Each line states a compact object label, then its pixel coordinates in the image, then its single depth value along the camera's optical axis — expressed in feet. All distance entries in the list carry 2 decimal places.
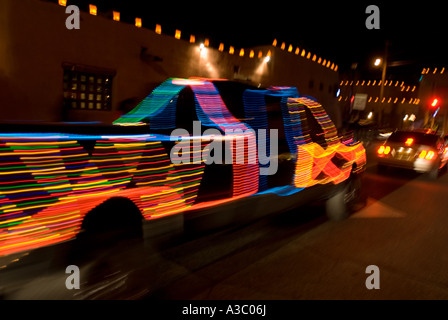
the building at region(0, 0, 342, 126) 30.32
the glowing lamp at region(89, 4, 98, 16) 34.22
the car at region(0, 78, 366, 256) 7.77
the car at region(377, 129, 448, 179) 30.71
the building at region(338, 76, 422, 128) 95.61
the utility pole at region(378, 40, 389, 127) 58.54
